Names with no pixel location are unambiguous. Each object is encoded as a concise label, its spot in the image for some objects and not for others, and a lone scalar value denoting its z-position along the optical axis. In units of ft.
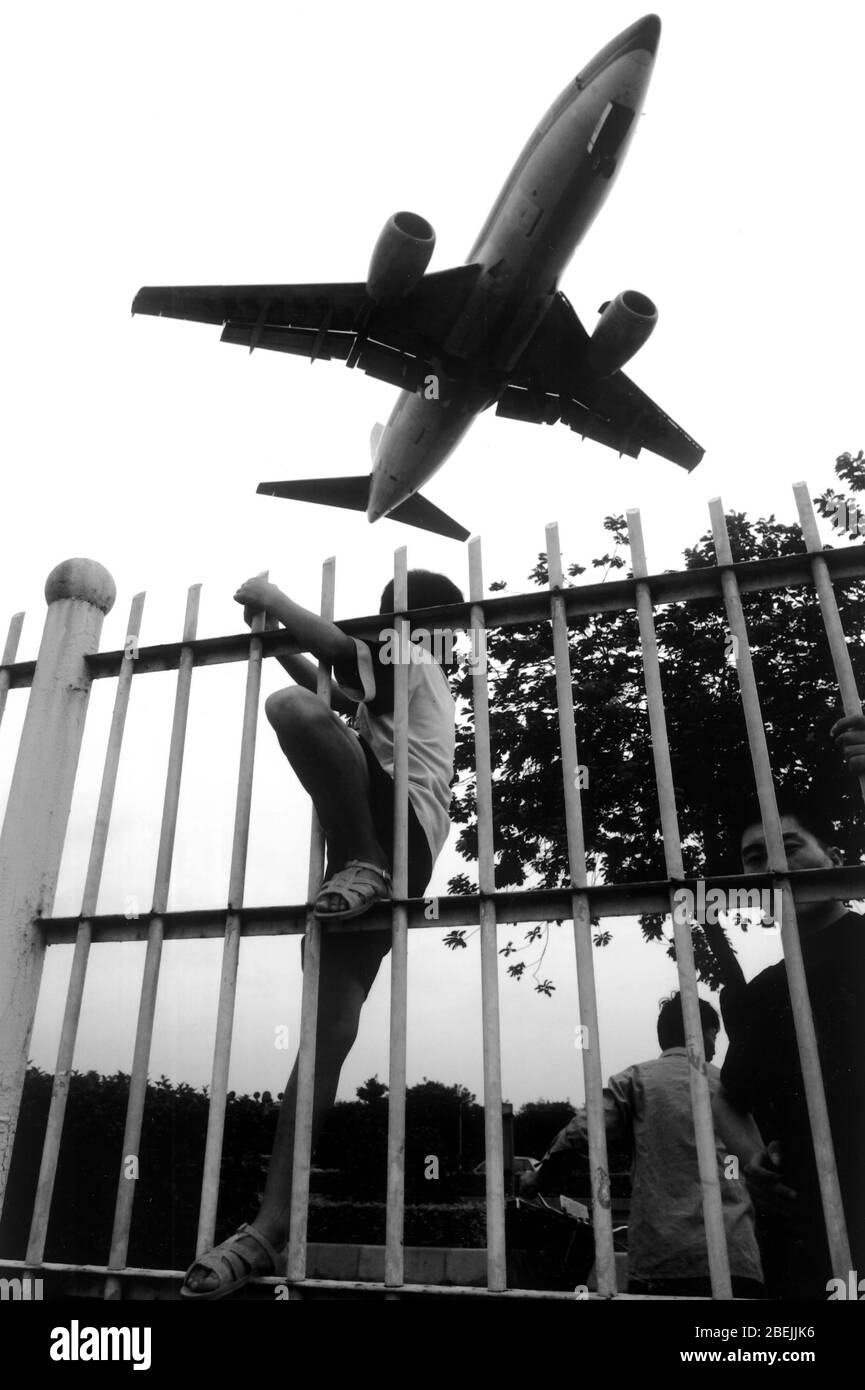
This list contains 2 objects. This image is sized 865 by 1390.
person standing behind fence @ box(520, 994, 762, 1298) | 8.86
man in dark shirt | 7.93
